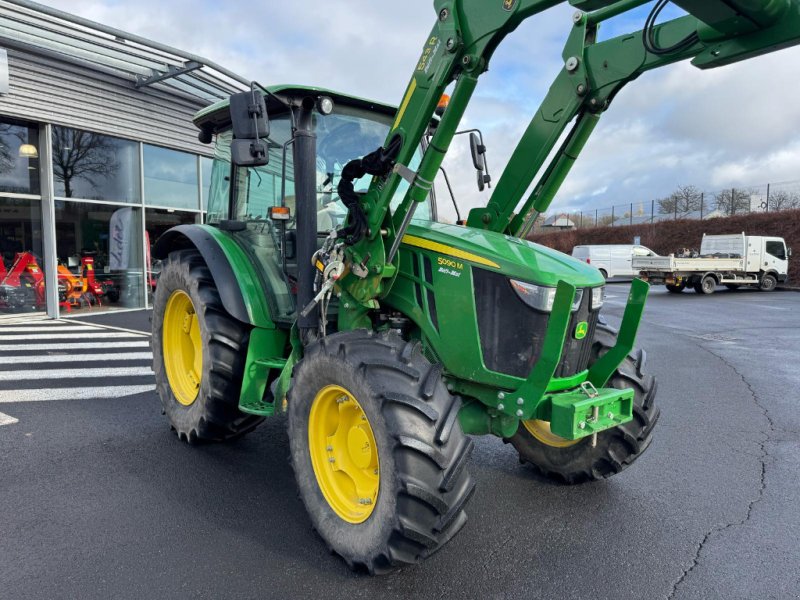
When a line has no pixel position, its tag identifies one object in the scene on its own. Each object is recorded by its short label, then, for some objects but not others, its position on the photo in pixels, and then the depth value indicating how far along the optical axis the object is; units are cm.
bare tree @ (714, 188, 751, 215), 3102
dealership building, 997
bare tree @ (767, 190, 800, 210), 2866
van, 2698
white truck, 2020
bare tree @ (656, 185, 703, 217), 3331
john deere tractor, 256
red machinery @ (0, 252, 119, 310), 1077
